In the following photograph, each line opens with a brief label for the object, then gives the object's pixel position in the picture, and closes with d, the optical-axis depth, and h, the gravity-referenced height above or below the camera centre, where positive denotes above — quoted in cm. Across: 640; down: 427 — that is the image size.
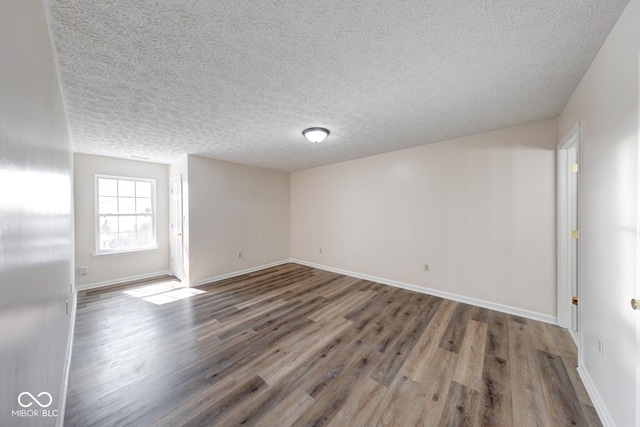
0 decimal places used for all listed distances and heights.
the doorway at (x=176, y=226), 434 -28
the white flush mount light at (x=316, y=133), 277 +99
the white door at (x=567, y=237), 251 -31
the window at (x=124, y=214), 412 -2
